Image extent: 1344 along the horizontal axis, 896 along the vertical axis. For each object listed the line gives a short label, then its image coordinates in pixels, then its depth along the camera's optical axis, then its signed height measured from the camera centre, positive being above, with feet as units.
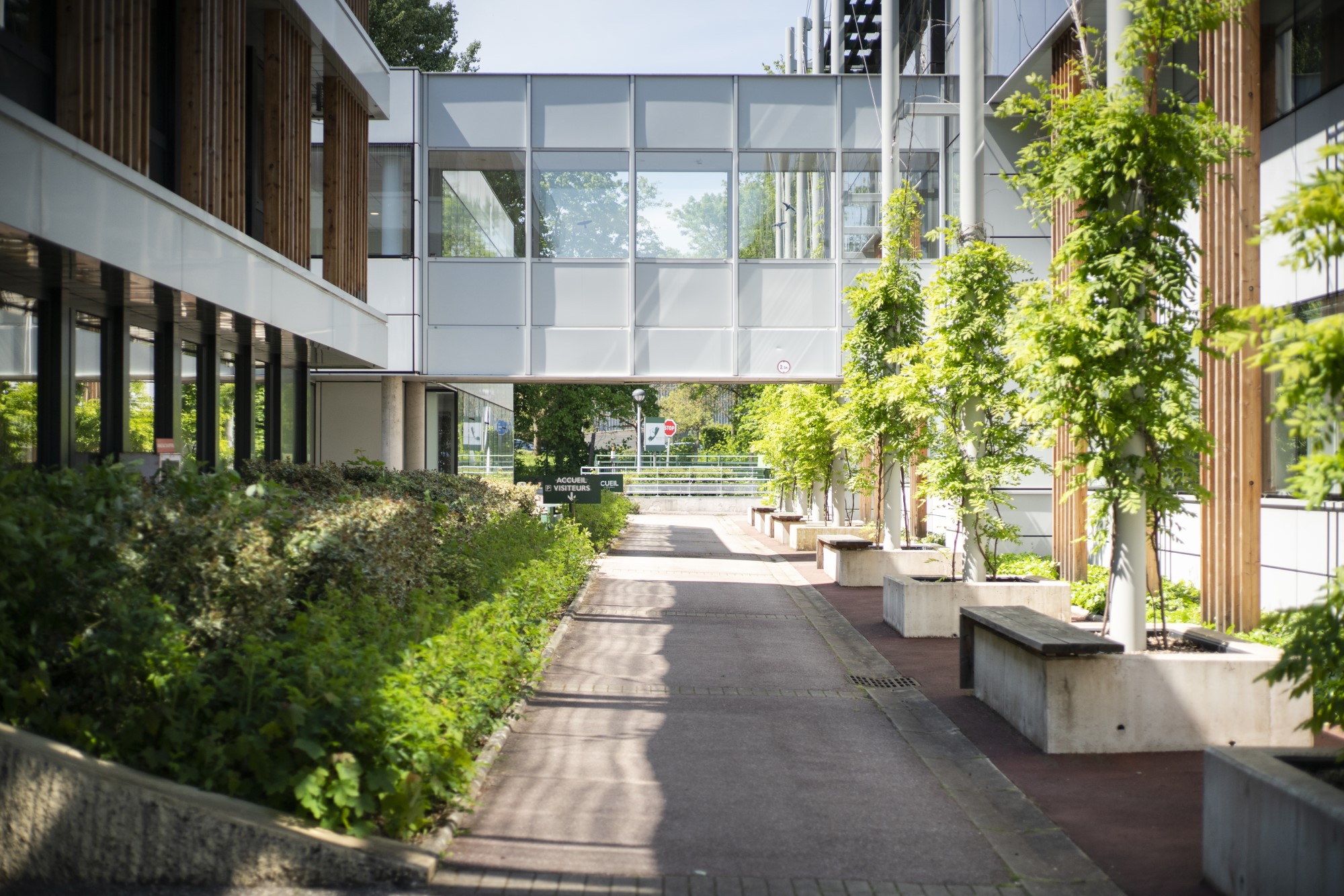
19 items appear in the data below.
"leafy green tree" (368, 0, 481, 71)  131.54 +49.75
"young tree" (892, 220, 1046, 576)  40.06 +2.44
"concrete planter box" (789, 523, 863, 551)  82.43 -5.05
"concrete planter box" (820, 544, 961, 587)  55.21 -4.91
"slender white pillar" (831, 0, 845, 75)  88.63 +32.25
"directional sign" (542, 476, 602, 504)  66.80 -1.56
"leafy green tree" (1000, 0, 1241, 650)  26.21 +3.65
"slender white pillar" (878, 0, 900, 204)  61.82 +20.62
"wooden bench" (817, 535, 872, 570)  58.59 -4.04
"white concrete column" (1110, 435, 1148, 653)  26.58 -2.66
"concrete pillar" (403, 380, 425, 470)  73.67 +2.36
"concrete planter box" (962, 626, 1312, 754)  24.75 -5.09
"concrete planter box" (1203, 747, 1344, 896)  14.24 -4.70
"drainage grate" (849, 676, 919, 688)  33.01 -6.19
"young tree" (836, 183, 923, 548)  50.62 +6.07
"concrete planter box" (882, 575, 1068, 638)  39.91 -4.73
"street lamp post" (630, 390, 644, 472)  152.35 +6.75
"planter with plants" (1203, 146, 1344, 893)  13.98 -3.31
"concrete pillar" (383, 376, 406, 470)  70.03 +2.72
